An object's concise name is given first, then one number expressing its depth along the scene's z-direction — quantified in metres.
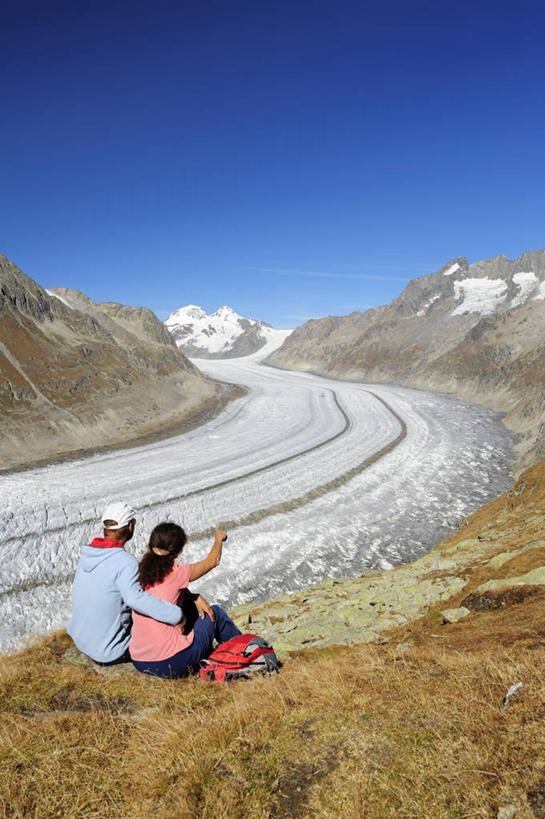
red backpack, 4.61
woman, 4.43
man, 4.24
